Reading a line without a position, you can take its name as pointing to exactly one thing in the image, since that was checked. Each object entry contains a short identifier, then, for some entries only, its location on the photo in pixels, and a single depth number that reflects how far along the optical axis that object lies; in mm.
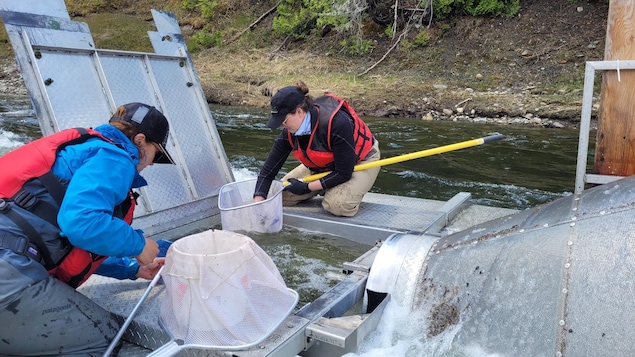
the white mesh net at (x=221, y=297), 2268
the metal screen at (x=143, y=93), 3930
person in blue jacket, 2082
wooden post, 3631
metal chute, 2025
